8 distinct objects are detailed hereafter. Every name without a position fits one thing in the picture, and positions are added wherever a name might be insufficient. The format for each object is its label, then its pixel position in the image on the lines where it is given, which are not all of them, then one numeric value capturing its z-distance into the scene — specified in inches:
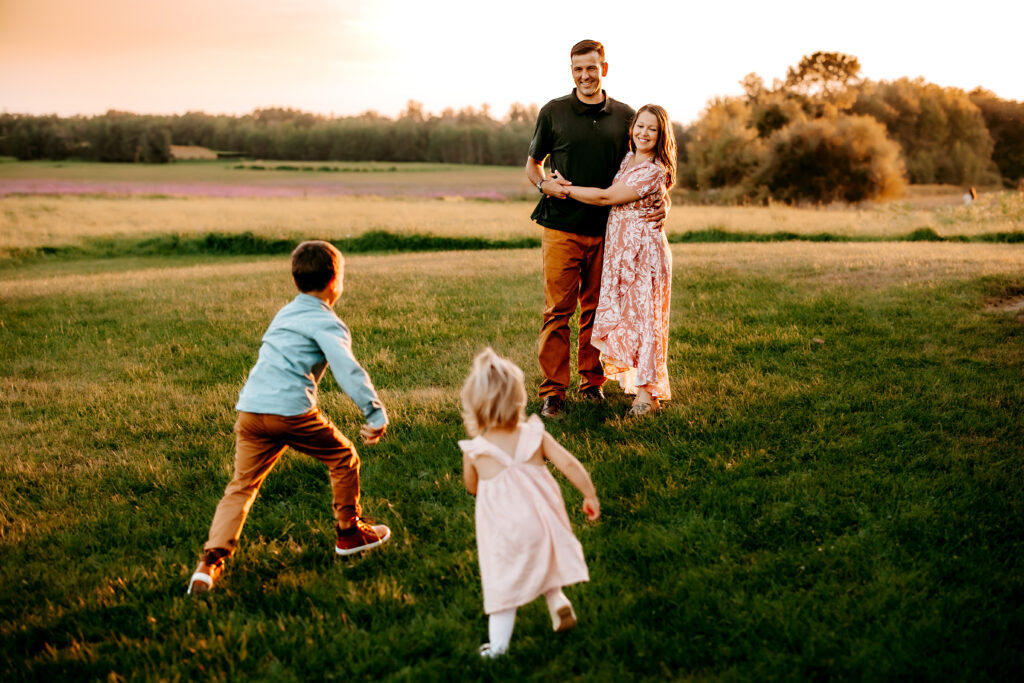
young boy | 147.7
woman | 234.2
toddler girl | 123.0
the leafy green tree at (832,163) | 1830.7
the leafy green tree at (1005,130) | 2496.3
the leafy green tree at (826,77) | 2206.0
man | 243.4
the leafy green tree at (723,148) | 1990.7
